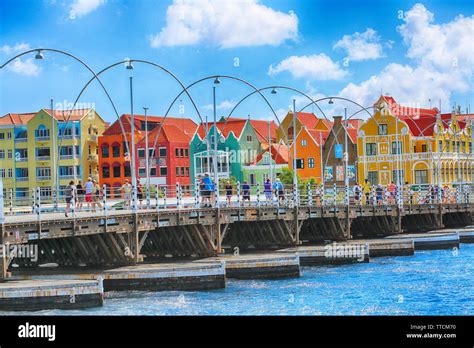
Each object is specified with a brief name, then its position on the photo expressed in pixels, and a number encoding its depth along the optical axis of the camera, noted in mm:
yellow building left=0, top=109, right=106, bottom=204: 120125
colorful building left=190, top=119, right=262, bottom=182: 120062
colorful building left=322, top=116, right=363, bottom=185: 110312
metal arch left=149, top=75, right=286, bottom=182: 44762
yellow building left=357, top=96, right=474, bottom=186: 102062
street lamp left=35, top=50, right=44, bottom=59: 34969
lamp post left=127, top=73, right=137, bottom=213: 37438
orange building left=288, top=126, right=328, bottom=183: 115688
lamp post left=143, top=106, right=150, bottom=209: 40916
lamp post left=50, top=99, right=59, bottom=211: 36806
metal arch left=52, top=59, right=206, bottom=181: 40469
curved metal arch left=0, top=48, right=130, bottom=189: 35000
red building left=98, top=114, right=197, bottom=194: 119312
